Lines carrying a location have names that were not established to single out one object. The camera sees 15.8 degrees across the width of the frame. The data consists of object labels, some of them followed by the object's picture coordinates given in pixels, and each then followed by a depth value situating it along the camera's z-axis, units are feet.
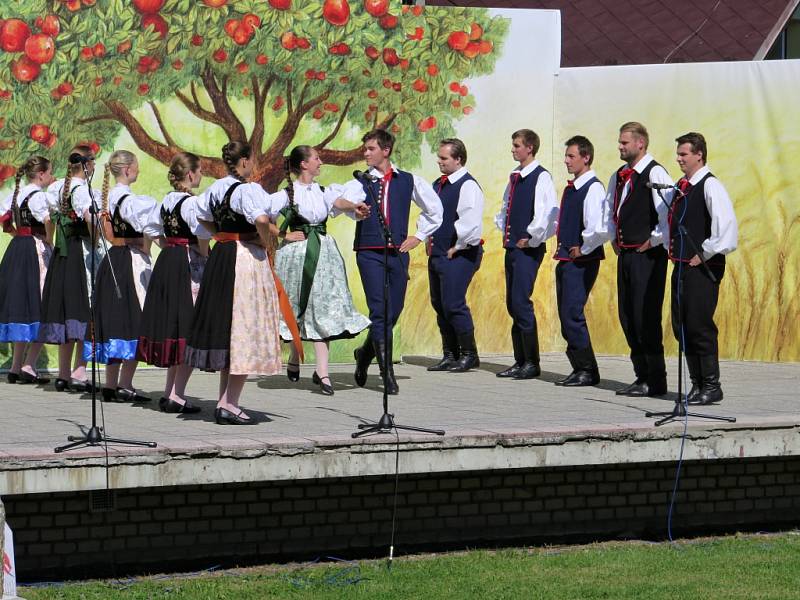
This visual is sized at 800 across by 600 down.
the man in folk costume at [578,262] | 66.02
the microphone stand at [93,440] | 44.26
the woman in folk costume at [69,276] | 61.58
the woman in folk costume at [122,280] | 58.40
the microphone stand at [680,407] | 51.62
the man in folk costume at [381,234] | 63.13
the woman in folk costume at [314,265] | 62.94
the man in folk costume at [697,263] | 57.14
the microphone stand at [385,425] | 47.88
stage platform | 44.40
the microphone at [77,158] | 48.07
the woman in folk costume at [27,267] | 65.42
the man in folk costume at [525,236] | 68.97
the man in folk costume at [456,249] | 70.70
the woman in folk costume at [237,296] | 50.50
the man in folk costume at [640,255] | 60.74
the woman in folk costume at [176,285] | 55.60
